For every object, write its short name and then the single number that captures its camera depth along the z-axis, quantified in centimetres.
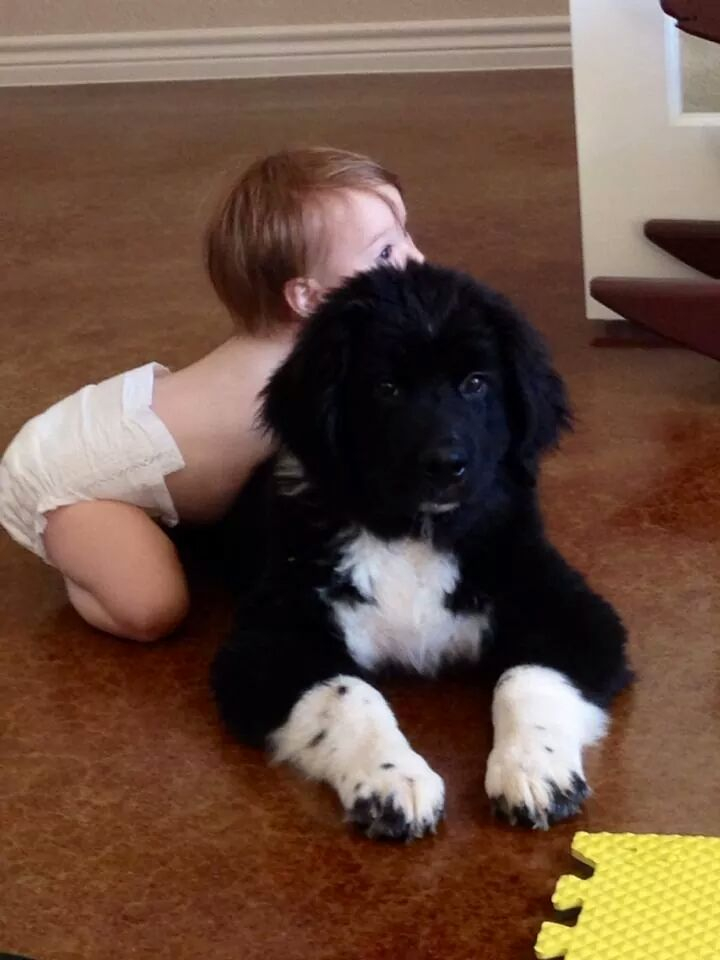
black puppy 161
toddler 206
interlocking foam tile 137
